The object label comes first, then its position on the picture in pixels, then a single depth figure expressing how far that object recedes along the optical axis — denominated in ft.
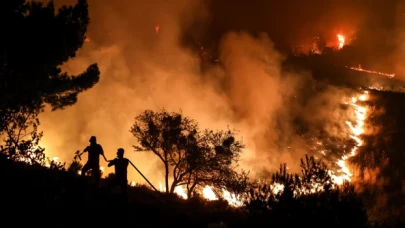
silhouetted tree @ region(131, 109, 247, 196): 88.02
